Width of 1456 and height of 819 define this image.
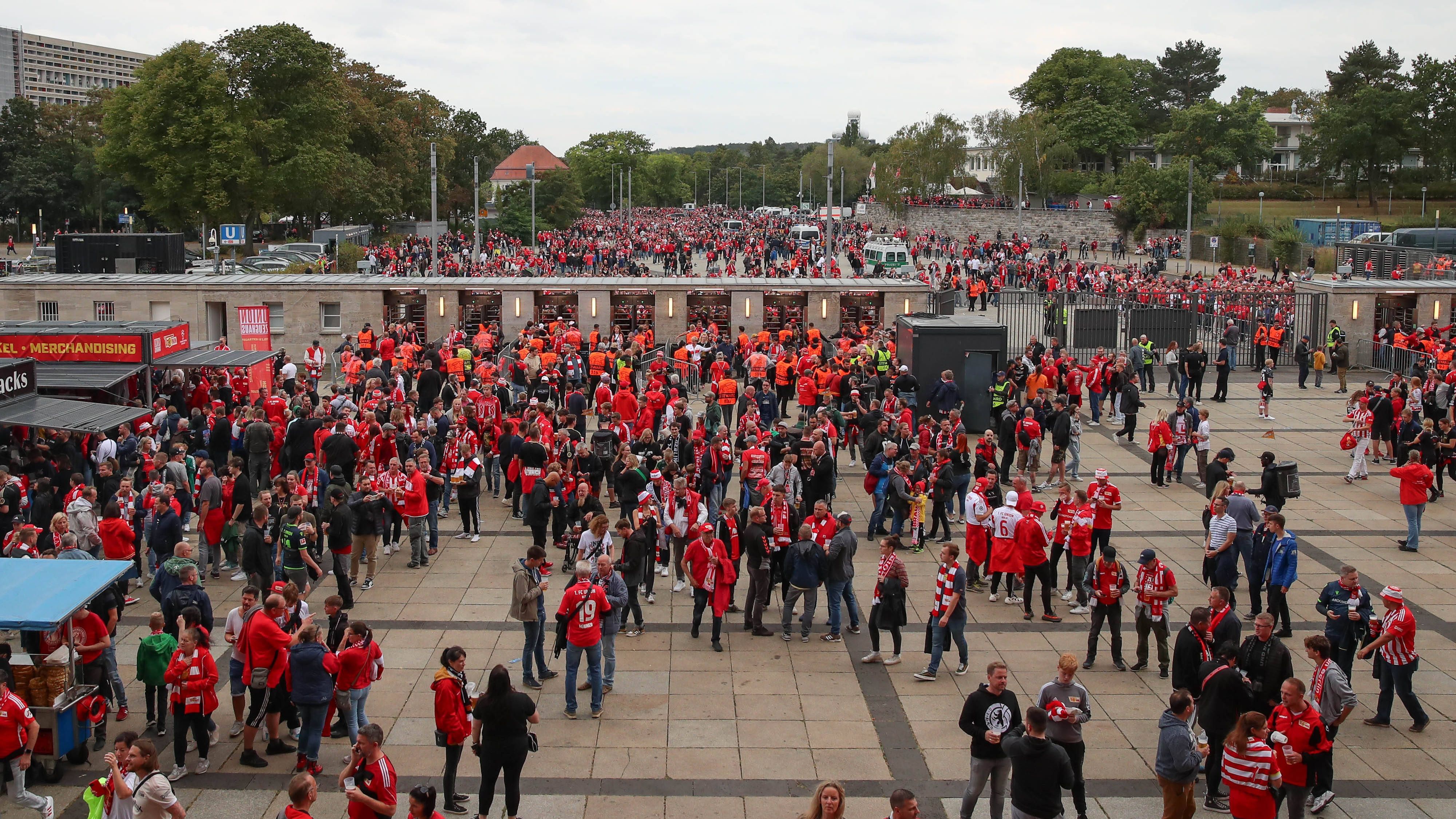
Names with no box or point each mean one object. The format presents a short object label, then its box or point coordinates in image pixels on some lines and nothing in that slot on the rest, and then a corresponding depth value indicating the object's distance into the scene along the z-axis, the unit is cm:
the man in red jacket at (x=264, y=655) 991
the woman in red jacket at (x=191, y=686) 960
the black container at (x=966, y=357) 2366
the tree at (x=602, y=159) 13738
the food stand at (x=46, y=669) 964
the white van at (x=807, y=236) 7531
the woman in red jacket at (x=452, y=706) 909
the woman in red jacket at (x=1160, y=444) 1947
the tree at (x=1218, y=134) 8612
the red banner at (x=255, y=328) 2588
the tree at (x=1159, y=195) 7719
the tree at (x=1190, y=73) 11012
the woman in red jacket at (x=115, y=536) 1310
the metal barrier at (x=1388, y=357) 3002
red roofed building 17000
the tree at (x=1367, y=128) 8331
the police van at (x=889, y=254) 6069
